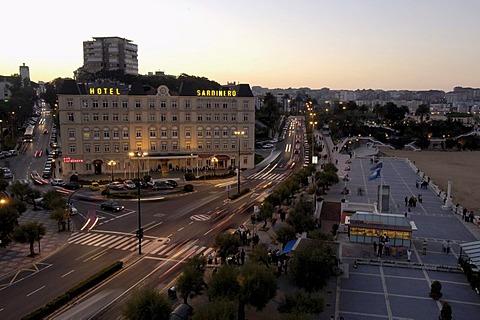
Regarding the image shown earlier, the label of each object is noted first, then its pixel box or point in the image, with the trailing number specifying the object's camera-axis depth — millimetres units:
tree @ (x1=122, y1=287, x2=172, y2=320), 21875
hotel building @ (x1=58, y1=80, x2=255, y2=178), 80750
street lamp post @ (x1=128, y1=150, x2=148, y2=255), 38856
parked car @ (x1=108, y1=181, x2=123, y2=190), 67188
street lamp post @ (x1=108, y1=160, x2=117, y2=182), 79644
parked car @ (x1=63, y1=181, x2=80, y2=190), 68000
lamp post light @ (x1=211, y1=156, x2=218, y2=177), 85950
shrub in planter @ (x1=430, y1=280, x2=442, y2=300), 29047
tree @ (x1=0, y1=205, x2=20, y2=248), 37575
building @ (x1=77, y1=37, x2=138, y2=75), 174625
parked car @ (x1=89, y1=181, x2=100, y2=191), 67875
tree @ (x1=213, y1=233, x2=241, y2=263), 33562
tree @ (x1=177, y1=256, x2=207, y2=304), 26500
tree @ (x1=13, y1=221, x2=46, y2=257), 37156
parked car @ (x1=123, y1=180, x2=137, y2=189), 67562
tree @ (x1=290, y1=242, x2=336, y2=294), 27141
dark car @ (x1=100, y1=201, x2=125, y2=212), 54969
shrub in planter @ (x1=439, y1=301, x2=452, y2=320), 25344
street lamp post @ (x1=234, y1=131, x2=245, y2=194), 81525
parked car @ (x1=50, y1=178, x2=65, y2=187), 70631
